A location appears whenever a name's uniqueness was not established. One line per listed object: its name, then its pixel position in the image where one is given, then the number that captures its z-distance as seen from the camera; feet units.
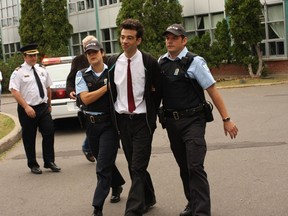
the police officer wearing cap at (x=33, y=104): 24.59
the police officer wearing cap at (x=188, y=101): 15.25
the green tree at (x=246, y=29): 73.87
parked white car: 36.55
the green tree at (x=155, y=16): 84.38
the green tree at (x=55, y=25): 110.22
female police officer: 16.85
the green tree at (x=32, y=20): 112.37
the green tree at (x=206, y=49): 80.84
